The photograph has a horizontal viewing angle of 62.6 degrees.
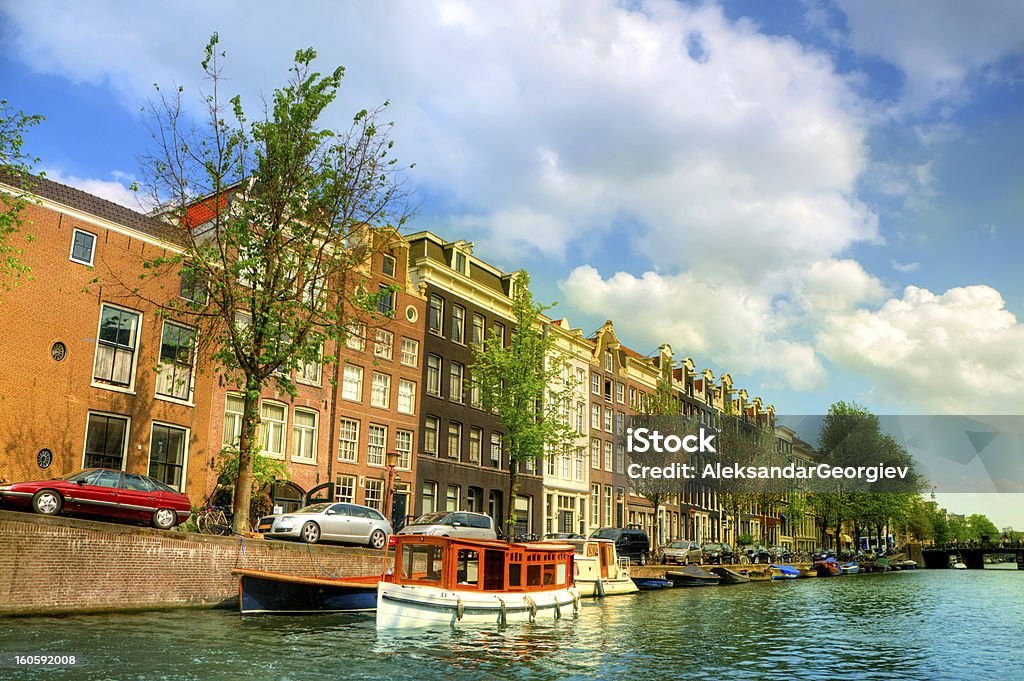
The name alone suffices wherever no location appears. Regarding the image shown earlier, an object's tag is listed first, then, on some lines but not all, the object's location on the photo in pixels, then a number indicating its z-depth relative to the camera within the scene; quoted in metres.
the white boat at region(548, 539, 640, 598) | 40.56
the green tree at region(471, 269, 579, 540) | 48.00
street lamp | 46.22
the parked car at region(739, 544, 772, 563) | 74.00
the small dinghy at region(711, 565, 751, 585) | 59.60
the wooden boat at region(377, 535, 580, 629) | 24.48
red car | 24.09
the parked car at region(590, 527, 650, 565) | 52.31
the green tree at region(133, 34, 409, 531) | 31.09
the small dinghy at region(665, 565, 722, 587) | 53.59
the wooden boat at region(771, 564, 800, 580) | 69.53
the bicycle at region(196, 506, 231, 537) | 31.02
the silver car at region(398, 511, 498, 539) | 36.22
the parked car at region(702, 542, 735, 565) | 64.03
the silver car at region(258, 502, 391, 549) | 31.28
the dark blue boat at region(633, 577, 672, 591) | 48.60
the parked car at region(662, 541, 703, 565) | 59.38
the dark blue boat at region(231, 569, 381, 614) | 25.62
